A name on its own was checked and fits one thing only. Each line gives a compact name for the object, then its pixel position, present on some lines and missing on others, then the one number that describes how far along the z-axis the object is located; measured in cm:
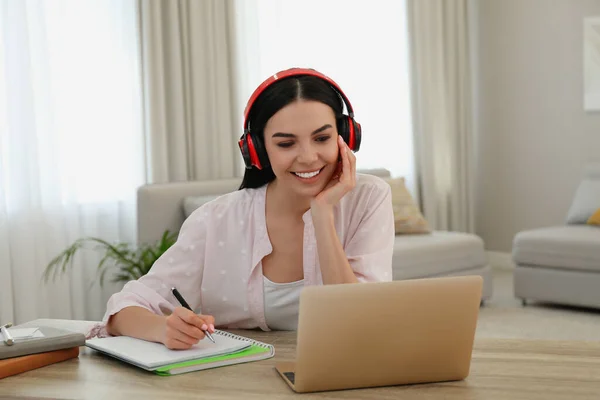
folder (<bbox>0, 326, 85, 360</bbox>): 160
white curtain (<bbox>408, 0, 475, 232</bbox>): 639
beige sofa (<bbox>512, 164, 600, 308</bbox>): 493
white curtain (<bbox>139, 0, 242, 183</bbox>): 512
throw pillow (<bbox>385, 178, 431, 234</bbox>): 536
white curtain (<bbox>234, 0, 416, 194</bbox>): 562
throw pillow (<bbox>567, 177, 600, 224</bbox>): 542
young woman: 191
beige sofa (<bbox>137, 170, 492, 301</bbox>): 480
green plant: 452
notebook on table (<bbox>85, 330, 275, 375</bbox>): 154
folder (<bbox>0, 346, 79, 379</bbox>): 158
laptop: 135
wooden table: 136
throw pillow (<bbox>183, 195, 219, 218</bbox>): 476
